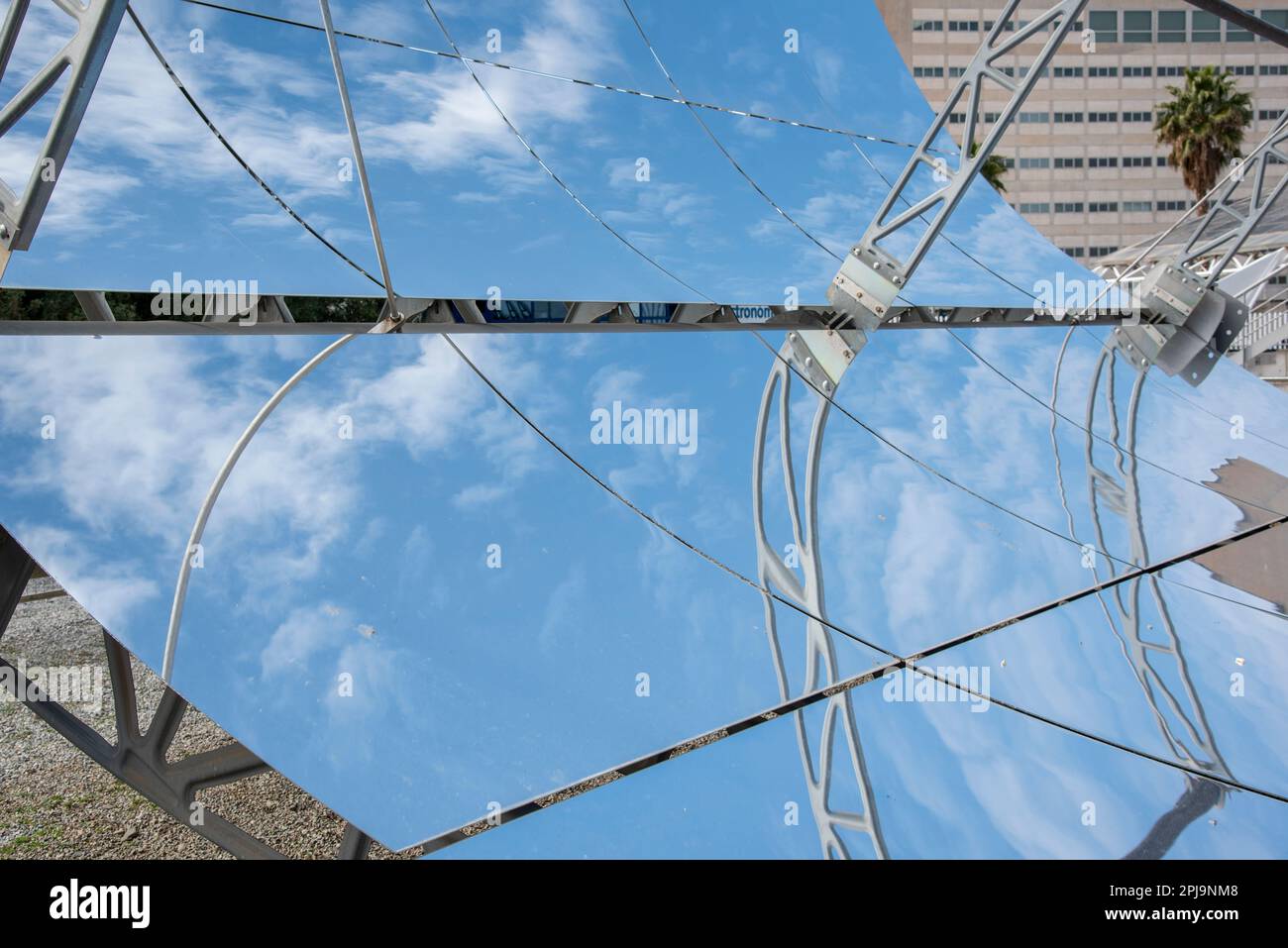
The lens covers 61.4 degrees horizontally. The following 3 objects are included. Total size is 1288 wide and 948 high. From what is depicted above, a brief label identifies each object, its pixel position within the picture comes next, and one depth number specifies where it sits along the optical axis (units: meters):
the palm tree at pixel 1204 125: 40.59
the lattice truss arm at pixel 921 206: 5.70
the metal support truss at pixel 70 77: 2.71
